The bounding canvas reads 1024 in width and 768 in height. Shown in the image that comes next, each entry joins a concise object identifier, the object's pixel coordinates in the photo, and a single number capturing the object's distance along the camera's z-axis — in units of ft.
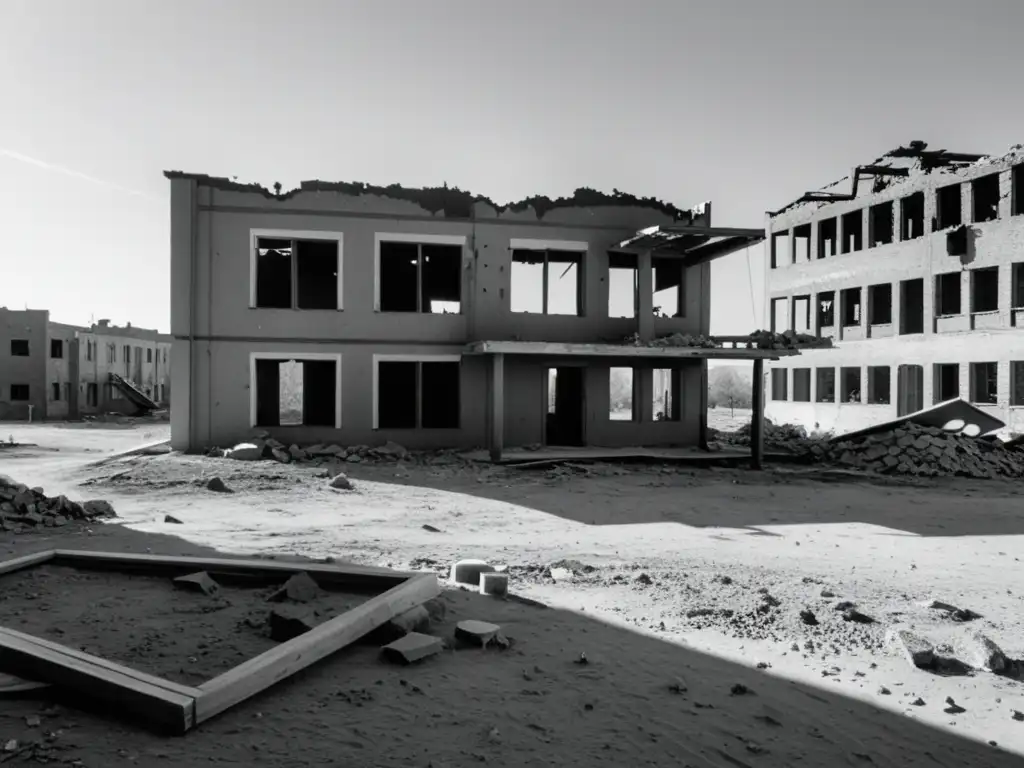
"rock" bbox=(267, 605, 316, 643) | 16.22
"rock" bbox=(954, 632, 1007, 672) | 16.93
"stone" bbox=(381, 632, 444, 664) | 15.80
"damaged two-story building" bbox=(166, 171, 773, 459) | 60.80
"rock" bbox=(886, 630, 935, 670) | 17.06
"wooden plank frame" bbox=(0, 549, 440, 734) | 12.22
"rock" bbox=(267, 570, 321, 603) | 19.06
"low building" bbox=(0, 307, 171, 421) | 139.33
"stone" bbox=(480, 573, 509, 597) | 21.49
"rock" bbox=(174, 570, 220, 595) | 20.15
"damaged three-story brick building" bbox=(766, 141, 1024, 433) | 87.35
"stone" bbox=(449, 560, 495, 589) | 22.97
